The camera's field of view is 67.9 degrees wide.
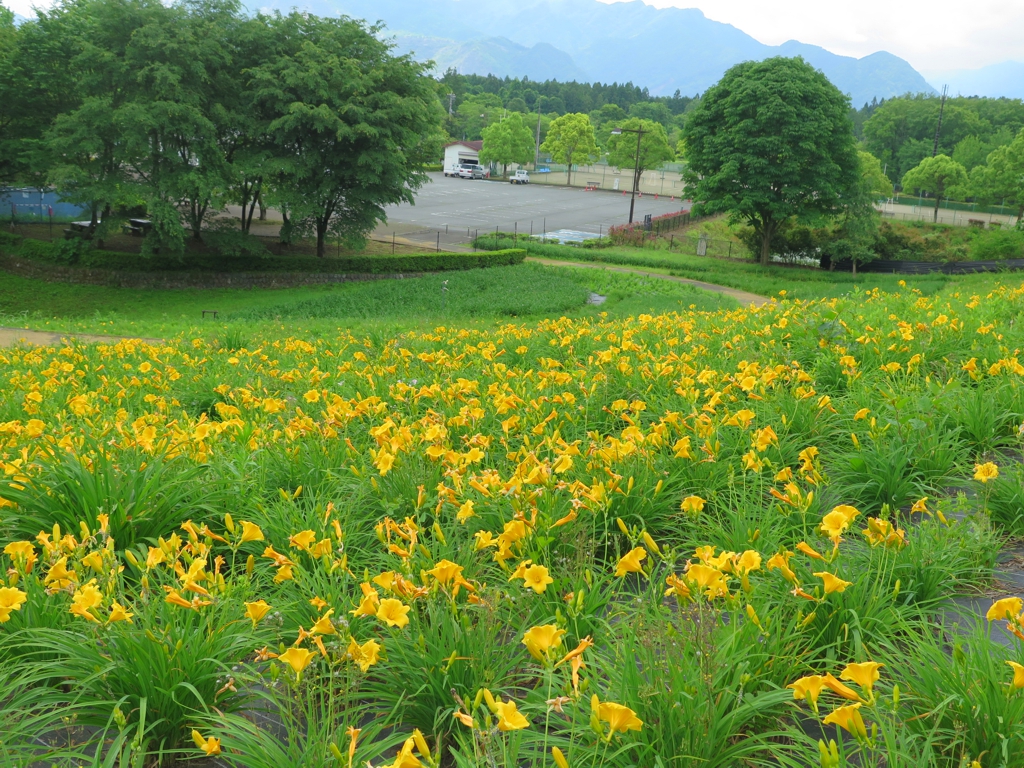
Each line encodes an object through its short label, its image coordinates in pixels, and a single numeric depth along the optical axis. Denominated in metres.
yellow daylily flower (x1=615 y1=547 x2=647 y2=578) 2.43
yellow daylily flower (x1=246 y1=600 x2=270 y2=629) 2.29
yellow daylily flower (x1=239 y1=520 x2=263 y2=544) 2.75
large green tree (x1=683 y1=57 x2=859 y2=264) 37.78
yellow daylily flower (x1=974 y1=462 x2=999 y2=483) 3.07
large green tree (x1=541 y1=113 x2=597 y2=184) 86.75
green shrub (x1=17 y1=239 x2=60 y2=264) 29.77
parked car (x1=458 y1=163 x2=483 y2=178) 85.38
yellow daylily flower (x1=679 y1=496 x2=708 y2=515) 3.02
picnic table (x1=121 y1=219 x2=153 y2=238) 35.25
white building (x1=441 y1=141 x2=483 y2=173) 88.50
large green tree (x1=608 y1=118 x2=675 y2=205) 80.56
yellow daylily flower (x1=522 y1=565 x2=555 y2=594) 2.42
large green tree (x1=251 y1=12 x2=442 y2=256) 28.75
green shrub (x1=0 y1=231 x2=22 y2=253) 31.79
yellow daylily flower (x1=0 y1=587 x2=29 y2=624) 2.35
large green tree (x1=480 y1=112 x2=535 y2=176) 83.56
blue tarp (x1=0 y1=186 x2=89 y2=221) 37.79
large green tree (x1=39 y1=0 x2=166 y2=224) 25.83
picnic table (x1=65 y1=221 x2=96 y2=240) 30.61
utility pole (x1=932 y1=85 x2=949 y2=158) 86.95
